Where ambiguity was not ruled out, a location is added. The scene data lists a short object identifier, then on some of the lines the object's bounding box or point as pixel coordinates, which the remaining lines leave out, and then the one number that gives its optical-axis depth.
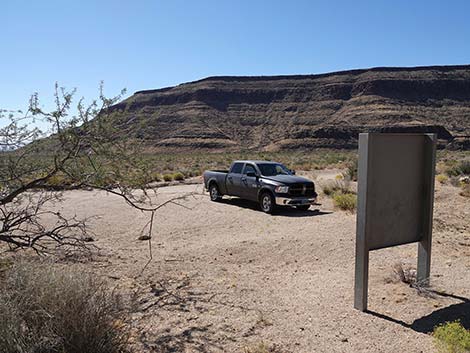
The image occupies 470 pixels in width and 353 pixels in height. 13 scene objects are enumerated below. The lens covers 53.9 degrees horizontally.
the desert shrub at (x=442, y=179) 21.04
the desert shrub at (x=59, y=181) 6.71
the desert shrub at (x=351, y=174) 23.97
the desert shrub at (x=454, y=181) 19.90
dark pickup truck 13.80
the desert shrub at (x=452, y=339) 4.08
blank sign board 5.68
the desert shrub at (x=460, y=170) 24.12
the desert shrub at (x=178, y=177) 29.87
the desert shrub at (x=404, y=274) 6.65
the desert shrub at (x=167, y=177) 28.95
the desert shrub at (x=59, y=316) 3.98
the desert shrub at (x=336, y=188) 17.77
